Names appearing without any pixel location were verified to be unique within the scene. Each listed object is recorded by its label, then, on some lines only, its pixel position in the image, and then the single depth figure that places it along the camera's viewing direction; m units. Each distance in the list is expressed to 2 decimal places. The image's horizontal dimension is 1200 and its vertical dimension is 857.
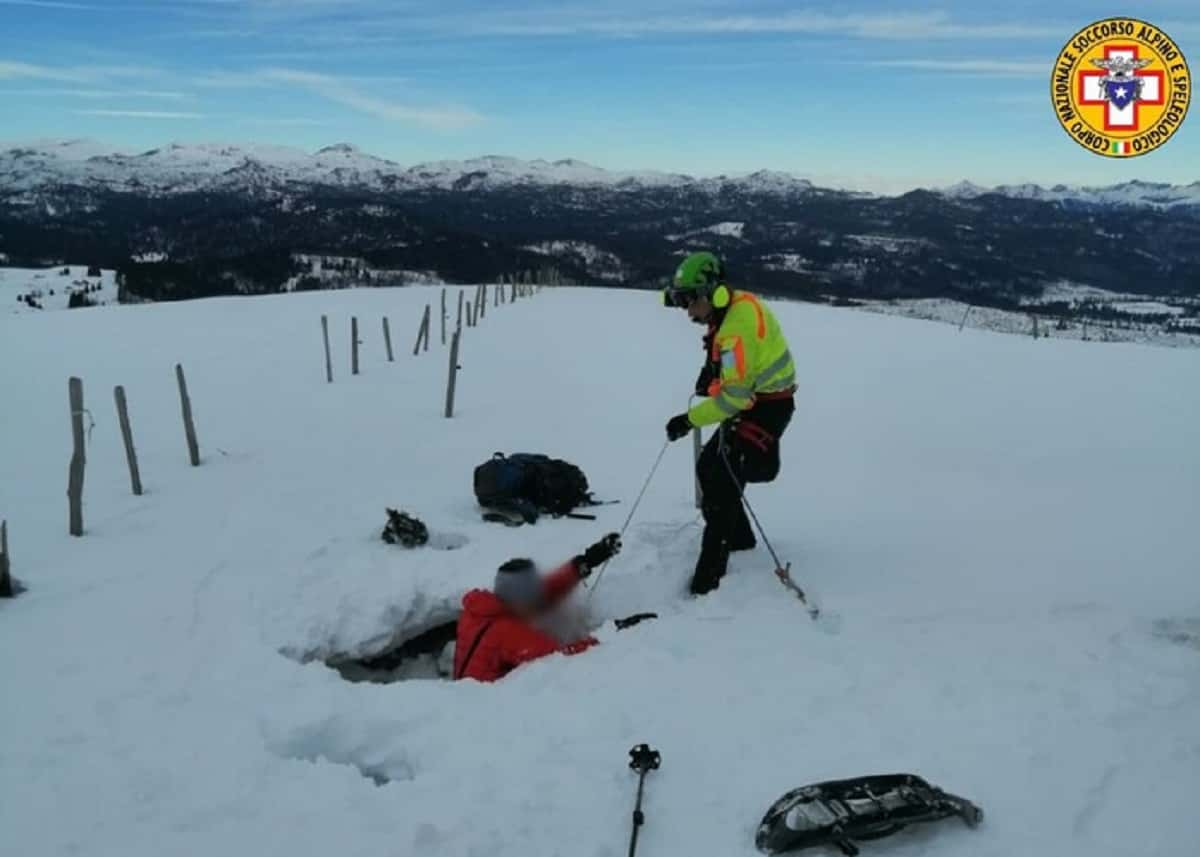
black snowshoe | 3.48
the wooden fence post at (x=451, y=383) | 14.04
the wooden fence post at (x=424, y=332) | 23.70
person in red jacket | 5.43
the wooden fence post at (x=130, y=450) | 9.57
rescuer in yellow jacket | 5.92
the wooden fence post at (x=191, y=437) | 11.12
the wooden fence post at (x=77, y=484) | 7.96
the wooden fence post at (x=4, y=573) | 6.30
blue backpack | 8.38
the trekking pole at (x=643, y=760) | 3.97
